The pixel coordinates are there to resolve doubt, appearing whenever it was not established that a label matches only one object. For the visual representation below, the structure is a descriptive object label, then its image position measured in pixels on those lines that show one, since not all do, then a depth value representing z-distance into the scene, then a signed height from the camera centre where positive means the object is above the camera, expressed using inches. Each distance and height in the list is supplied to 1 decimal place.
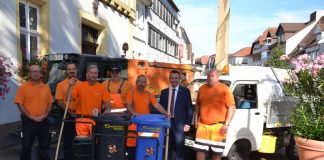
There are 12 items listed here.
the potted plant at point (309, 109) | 171.6 -20.4
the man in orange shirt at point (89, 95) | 209.3 -16.6
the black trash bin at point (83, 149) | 192.2 -46.0
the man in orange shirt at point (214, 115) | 210.7 -28.3
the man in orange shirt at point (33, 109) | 216.4 -26.5
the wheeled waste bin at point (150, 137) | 191.8 -38.5
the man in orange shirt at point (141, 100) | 221.9 -20.5
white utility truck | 245.3 -31.5
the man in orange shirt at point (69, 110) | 223.5 -27.5
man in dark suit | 223.0 -28.8
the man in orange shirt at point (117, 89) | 241.9 -14.7
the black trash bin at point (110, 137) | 187.5 -38.1
